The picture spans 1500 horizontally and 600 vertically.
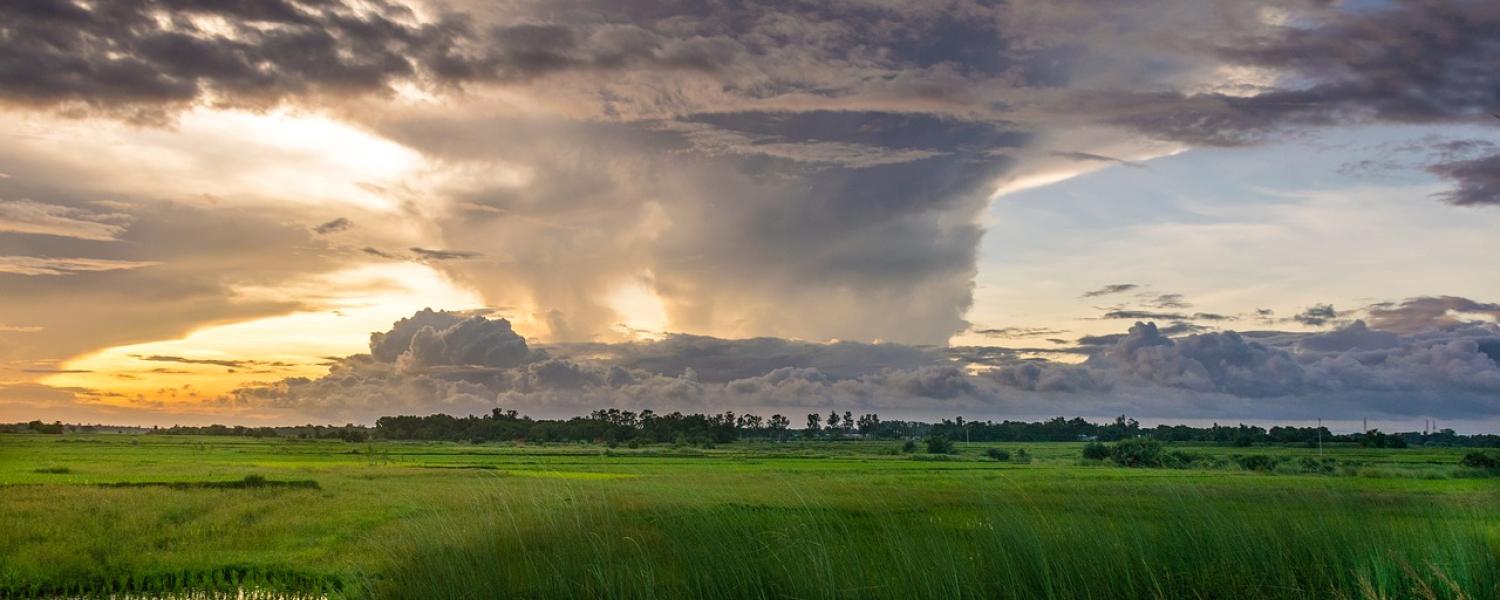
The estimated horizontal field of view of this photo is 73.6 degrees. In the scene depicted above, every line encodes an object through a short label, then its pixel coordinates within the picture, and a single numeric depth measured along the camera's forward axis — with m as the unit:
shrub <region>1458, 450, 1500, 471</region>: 53.56
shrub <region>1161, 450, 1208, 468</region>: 61.94
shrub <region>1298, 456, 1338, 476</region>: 56.44
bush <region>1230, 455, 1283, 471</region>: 65.19
